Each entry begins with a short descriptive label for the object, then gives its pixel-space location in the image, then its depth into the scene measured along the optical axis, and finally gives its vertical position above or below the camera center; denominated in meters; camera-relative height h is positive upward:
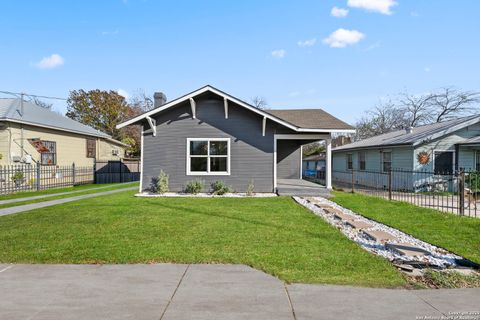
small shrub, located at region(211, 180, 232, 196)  13.78 -1.05
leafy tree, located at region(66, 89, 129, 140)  39.62 +6.90
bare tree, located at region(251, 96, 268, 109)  52.97 +10.28
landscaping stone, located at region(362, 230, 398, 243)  6.31 -1.49
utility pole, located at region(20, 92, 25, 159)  17.16 +1.29
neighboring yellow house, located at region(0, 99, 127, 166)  16.66 +1.65
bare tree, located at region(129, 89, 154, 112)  47.38 +9.48
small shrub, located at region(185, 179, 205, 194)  13.82 -0.95
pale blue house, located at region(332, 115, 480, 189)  17.31 +0.76
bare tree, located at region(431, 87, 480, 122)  36.72 +7.11
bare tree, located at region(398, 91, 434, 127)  40.19 +6.64
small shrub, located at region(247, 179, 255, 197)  13.78 -1.11
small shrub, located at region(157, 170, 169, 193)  13.86 -0.82
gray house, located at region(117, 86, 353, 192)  14.19 +0.91
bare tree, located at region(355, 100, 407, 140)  43.59 +6.03
